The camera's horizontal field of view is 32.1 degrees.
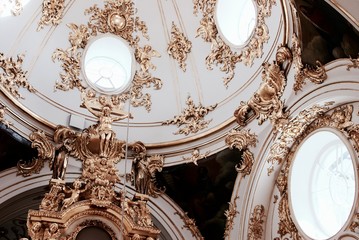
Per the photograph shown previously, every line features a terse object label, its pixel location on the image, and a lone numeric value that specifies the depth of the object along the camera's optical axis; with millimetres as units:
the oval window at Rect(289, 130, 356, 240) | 9531
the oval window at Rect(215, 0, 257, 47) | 11867
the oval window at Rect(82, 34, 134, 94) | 12539
